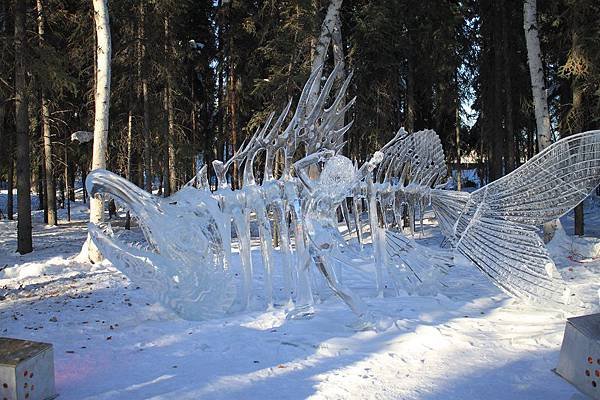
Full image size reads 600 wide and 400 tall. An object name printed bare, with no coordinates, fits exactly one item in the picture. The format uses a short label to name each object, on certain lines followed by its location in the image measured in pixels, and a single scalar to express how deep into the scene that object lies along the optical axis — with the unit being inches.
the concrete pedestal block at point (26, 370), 125.4
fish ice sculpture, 204.7
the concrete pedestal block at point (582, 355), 140.6
